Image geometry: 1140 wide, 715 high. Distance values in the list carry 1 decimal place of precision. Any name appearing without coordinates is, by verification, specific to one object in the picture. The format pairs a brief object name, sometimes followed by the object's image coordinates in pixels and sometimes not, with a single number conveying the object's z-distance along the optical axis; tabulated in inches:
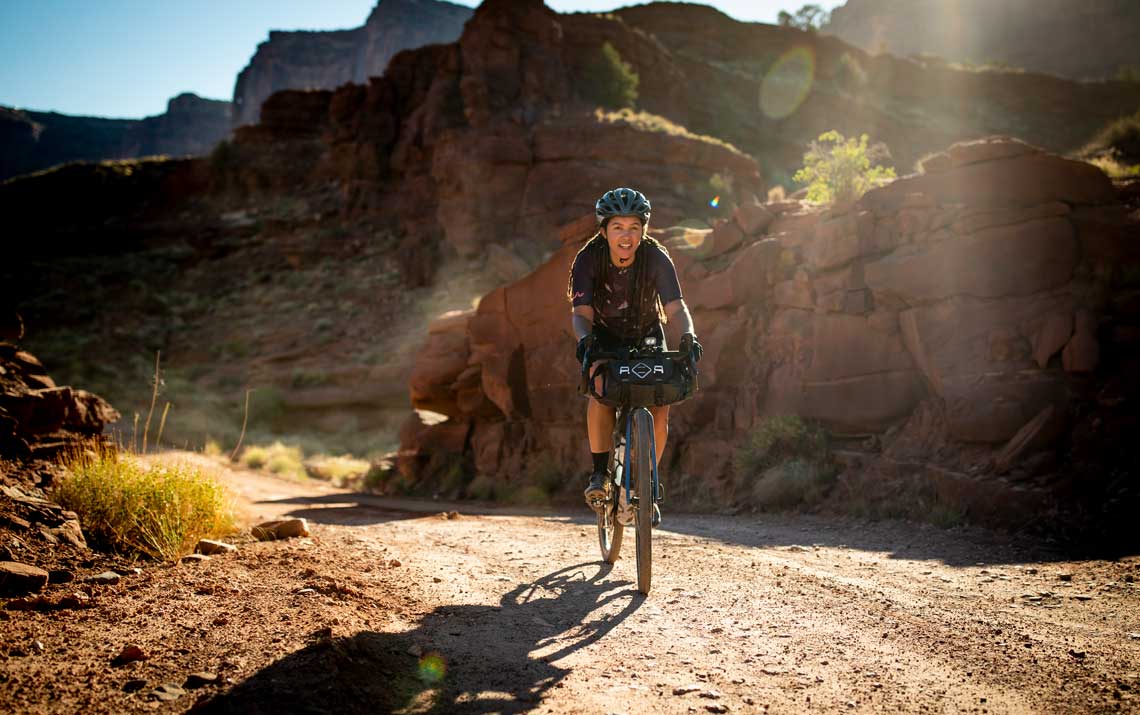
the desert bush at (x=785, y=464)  395.5
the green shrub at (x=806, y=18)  3262.1
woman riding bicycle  230.5
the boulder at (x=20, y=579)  171.2
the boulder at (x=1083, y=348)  320.8
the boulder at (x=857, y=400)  395.9
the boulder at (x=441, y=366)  746.2
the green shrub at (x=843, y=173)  510.0
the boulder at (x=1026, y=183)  379.9
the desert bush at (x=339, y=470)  924.6
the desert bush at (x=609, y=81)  1784.0
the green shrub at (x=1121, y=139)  663.1
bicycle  206.5
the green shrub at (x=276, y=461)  983.6
